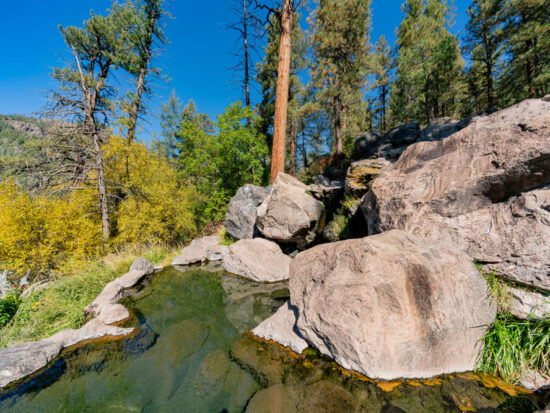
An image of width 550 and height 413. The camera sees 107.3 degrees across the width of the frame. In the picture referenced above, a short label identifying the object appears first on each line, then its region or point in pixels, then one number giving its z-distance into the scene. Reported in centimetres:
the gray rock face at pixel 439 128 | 930
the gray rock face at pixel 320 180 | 1218
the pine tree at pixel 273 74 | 1493
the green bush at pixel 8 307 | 395
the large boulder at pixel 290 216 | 644
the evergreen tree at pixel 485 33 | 1230
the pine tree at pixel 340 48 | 1048
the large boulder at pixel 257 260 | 595
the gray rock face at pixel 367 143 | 1287
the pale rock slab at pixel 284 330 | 302
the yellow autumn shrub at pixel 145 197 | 800
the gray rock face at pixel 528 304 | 231
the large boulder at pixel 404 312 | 232
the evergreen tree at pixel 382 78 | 1114
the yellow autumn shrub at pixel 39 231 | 533
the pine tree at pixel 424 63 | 1305
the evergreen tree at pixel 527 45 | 1049
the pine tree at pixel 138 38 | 975
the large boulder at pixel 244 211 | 798
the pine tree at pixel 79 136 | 643
